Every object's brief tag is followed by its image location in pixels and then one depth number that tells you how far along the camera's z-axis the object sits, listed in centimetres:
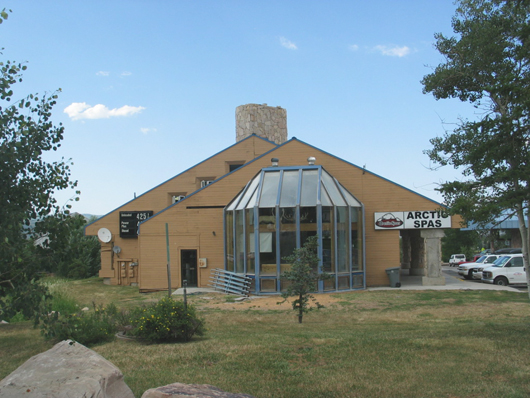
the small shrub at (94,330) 1012
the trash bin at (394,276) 2336
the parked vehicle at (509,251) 3747
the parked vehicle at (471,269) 2884
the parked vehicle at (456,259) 4772
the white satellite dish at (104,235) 2984
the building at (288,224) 2152
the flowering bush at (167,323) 1030
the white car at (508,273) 2508
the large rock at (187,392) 525
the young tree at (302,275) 1283
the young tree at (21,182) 468
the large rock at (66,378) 535
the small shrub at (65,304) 1398
